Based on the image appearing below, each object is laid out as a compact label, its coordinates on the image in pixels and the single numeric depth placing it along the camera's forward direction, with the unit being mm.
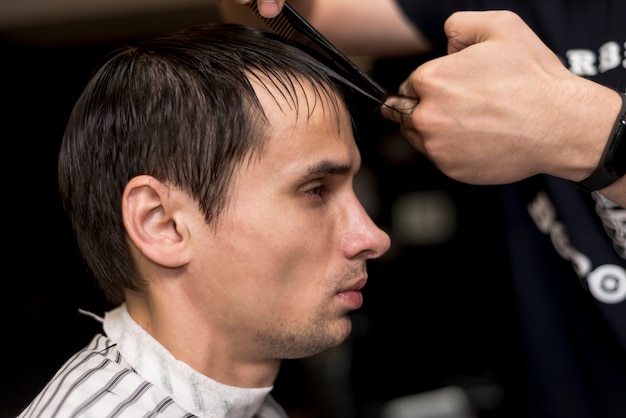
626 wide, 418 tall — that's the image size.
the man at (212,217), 585
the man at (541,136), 576
